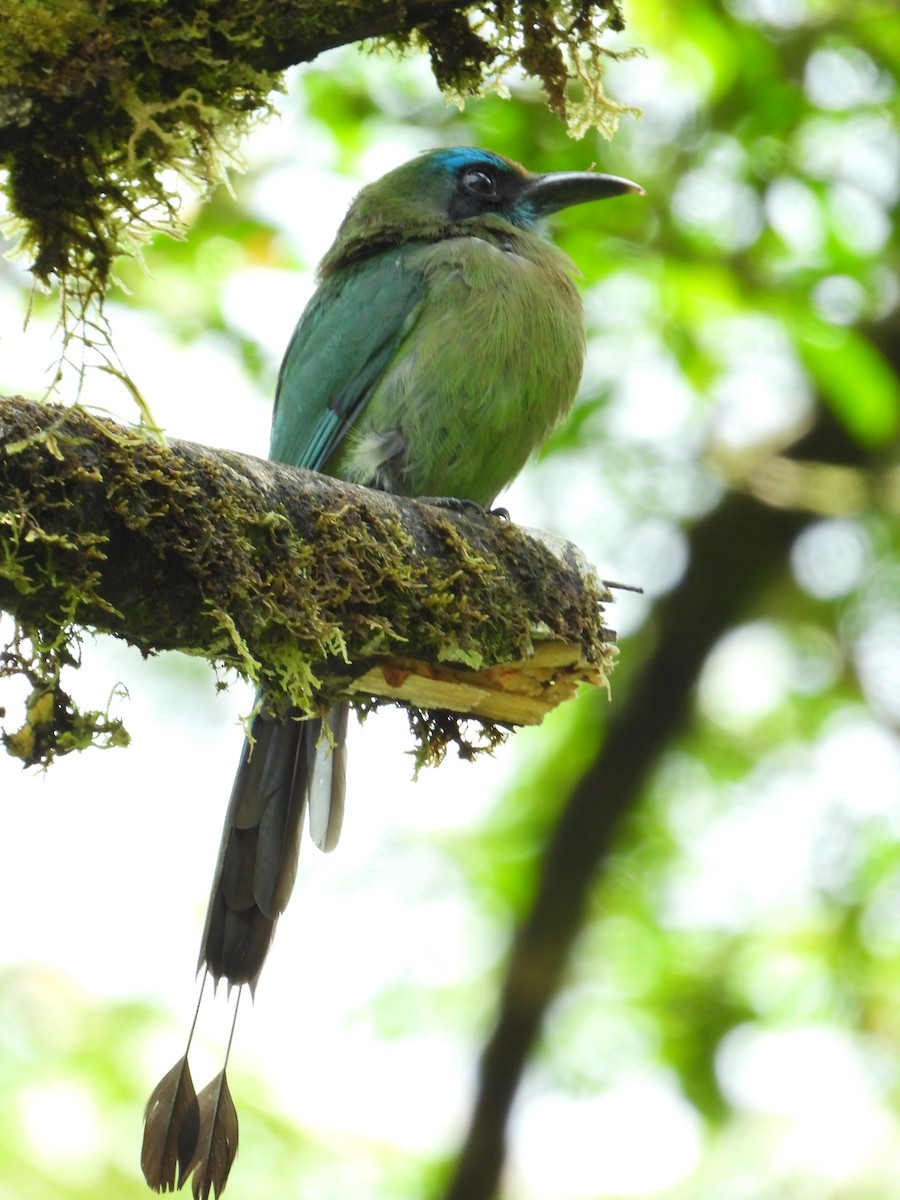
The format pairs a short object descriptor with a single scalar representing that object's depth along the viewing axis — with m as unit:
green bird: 6.36
